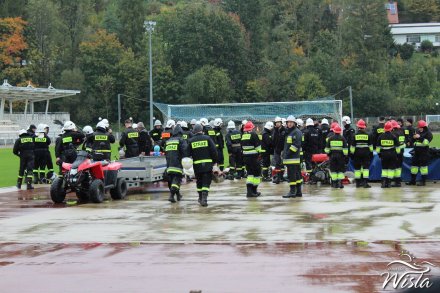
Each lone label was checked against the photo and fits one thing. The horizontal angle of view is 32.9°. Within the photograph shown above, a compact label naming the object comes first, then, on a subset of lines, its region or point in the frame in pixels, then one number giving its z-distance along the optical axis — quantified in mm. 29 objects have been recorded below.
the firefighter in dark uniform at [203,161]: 16531
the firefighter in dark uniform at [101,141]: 18672
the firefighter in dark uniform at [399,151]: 20219
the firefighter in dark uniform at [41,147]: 22344
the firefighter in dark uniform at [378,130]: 20859
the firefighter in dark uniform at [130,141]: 22562
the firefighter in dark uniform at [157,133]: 24500
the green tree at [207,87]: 75562
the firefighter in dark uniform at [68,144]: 18797
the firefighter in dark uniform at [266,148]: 23172
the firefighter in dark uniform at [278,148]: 21797
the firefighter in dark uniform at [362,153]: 19953
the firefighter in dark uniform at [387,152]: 19766
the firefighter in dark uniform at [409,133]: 21516
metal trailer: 19188
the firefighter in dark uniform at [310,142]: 22312
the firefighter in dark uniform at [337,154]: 19875
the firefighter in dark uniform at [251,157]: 18203
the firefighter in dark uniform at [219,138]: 24781
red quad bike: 16844
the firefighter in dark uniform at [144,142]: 23047
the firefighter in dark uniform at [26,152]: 21656
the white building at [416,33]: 113062
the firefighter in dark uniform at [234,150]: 24500
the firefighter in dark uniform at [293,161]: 17906
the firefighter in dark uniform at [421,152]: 20438
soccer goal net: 43938
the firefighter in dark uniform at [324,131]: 23031
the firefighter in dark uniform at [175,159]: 17078
